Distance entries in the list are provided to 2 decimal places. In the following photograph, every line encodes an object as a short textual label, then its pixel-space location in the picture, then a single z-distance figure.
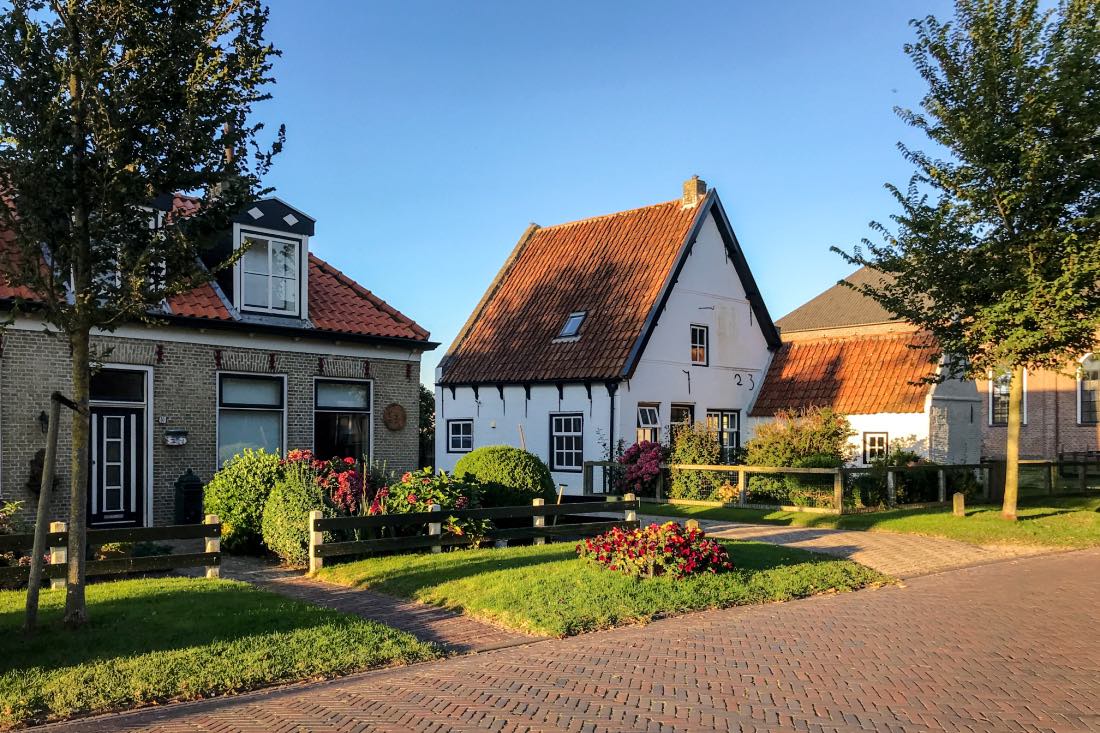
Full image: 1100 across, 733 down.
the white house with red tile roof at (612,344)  23.70
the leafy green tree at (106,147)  7.78
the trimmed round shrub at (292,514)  11.98
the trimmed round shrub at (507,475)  14.92
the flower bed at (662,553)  10.97
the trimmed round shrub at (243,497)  13.23
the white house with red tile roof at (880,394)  23.55
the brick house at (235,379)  13.95
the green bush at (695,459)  20.91
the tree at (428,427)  32.16
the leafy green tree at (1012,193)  16.36
